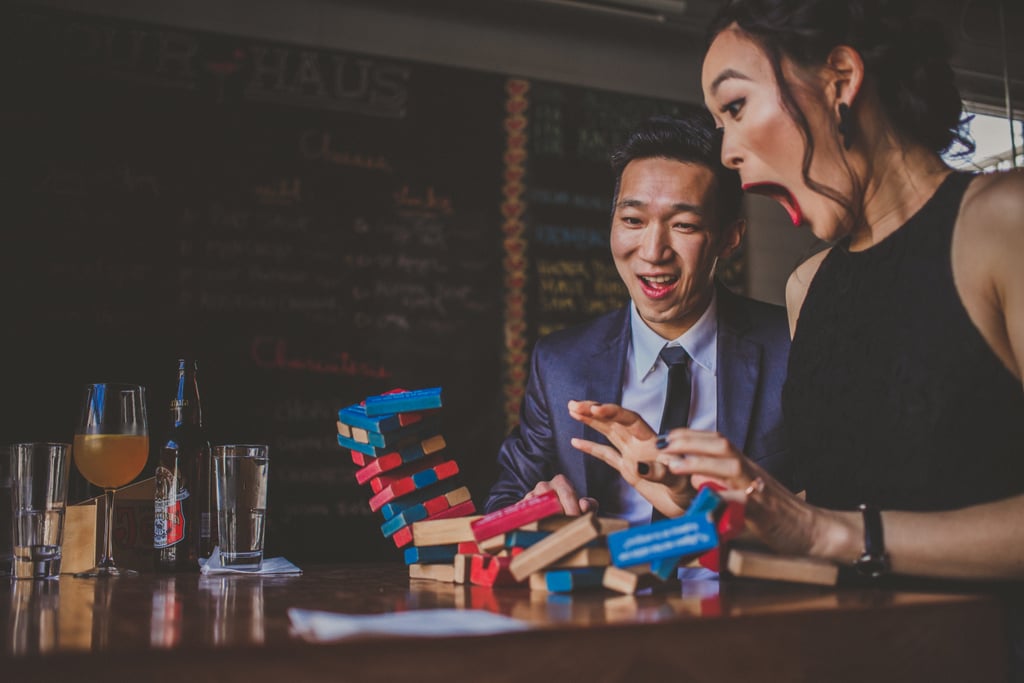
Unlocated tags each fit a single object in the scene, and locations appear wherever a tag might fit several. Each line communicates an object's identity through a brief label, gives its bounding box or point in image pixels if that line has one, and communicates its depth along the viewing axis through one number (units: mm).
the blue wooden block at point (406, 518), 1373
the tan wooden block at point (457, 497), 1426
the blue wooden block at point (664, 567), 1008
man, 2104
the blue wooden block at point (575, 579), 1040
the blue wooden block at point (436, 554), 1318
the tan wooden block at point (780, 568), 1004
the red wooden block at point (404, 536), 1370
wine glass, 1504
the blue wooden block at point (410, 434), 1385
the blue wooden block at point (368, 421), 1379
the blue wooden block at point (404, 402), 1387
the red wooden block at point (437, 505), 1396
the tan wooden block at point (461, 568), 1211
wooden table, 666
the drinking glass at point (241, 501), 1412
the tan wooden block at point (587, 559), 1041
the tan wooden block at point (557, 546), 1027
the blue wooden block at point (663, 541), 918
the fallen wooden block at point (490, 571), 1127
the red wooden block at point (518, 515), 1123
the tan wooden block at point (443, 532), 1244
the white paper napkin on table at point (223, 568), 1447
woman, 1109
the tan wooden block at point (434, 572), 1259
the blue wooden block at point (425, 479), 1401
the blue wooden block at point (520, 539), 1137
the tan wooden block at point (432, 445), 1425
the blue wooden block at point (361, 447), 1409
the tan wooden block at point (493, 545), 1155
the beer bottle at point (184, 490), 1521
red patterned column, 3529
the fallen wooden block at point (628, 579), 1005
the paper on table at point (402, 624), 715
